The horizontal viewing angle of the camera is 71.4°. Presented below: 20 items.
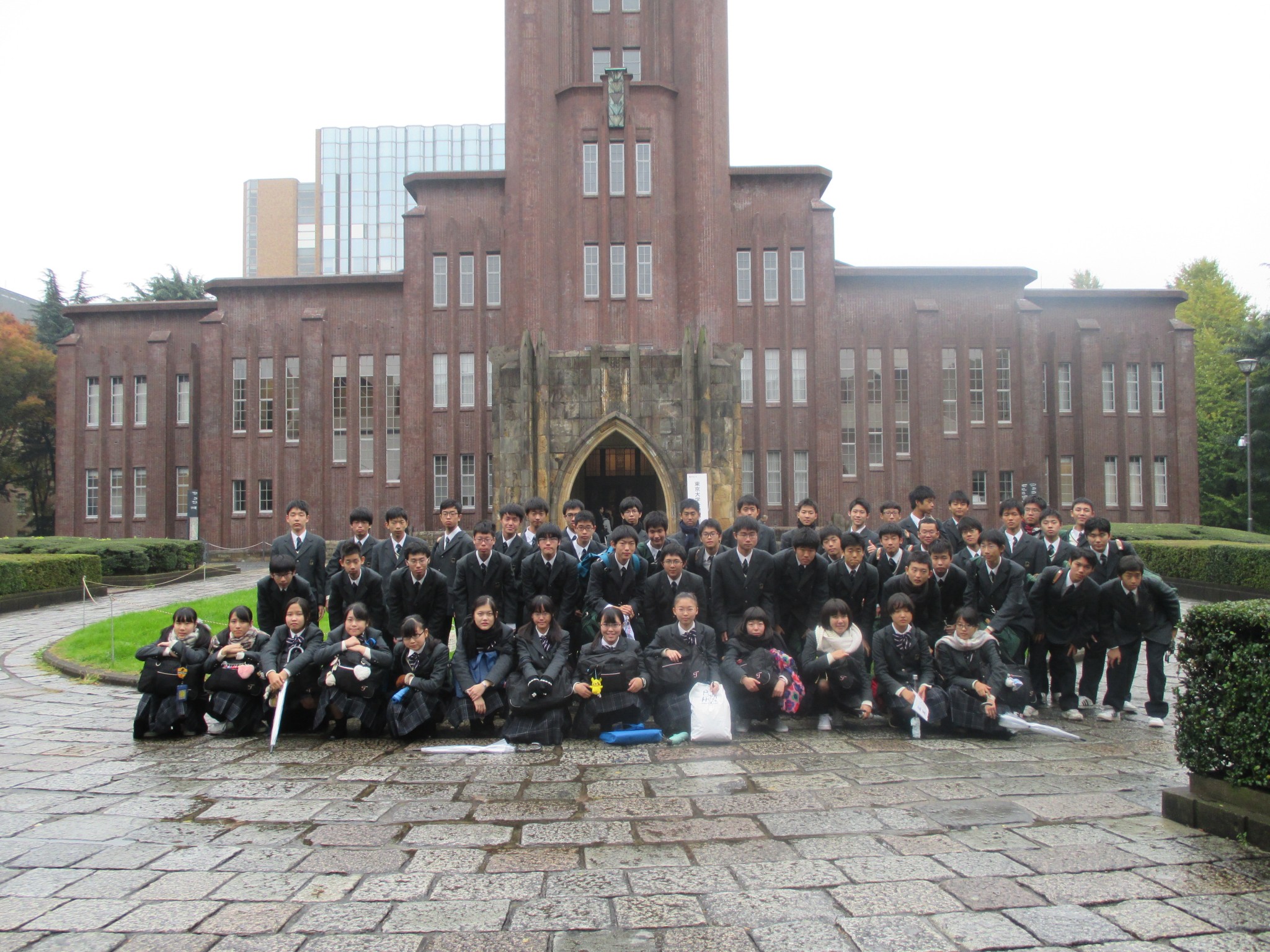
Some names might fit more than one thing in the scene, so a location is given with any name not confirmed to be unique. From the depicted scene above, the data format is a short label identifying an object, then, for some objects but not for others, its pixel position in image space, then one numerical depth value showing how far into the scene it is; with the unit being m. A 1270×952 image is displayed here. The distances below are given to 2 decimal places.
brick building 30.50
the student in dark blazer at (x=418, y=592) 8.33
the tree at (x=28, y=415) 41.88
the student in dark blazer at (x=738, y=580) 8.43
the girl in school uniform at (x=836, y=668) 7.72
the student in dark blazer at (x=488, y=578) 8.58
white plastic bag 7.17
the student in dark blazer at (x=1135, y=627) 7.83
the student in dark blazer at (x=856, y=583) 8.48
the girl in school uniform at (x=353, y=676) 7.44
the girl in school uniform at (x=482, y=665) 7.58
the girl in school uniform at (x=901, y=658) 7.59
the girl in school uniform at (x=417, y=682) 7.40
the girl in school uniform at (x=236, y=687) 7.63
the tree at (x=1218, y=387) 39.38
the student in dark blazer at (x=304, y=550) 9.14
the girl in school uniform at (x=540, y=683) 7.26
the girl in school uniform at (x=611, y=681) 7.53
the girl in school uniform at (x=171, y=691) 7.54
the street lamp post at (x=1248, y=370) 26.44
